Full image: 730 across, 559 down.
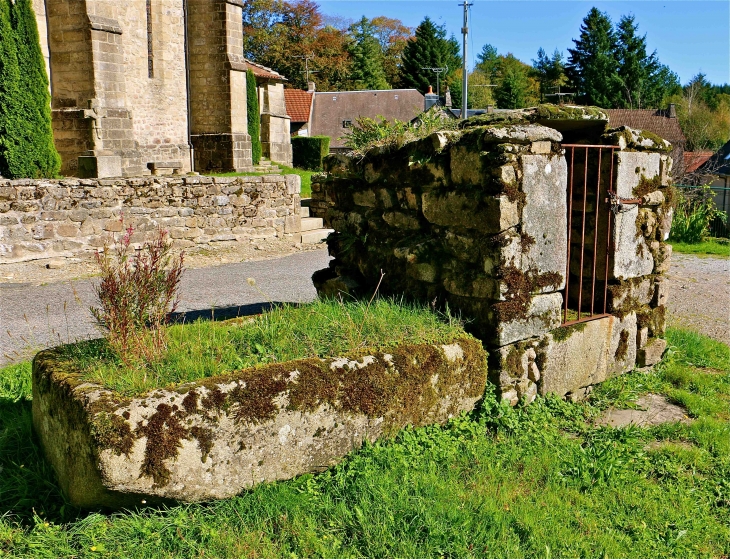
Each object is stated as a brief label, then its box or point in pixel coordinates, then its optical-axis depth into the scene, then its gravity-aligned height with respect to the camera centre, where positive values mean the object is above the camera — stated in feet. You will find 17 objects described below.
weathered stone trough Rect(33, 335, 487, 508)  9.07 -3.50
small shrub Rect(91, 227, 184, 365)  10.84 -1.96
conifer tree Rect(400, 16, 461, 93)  216.33 +45.20
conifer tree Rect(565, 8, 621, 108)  195.00 +38.79
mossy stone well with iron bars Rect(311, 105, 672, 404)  12.89 -1.03
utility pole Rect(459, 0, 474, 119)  91.98 +21.79
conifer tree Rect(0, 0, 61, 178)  46.78 +6.91
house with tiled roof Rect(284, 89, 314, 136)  166.09 +21.19
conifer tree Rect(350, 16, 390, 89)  200.95 +38.90
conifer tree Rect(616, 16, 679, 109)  194.80 +36.02
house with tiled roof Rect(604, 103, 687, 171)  150.00 +16.45
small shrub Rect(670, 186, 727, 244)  47.37 -2.13
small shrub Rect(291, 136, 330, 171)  113.50 +7.30
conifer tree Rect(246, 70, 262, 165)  80.84 +10.57
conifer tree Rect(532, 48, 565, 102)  229.78 +43.61
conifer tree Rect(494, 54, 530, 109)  212.23 +33.41
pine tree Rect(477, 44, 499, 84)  276.66 +57.90
